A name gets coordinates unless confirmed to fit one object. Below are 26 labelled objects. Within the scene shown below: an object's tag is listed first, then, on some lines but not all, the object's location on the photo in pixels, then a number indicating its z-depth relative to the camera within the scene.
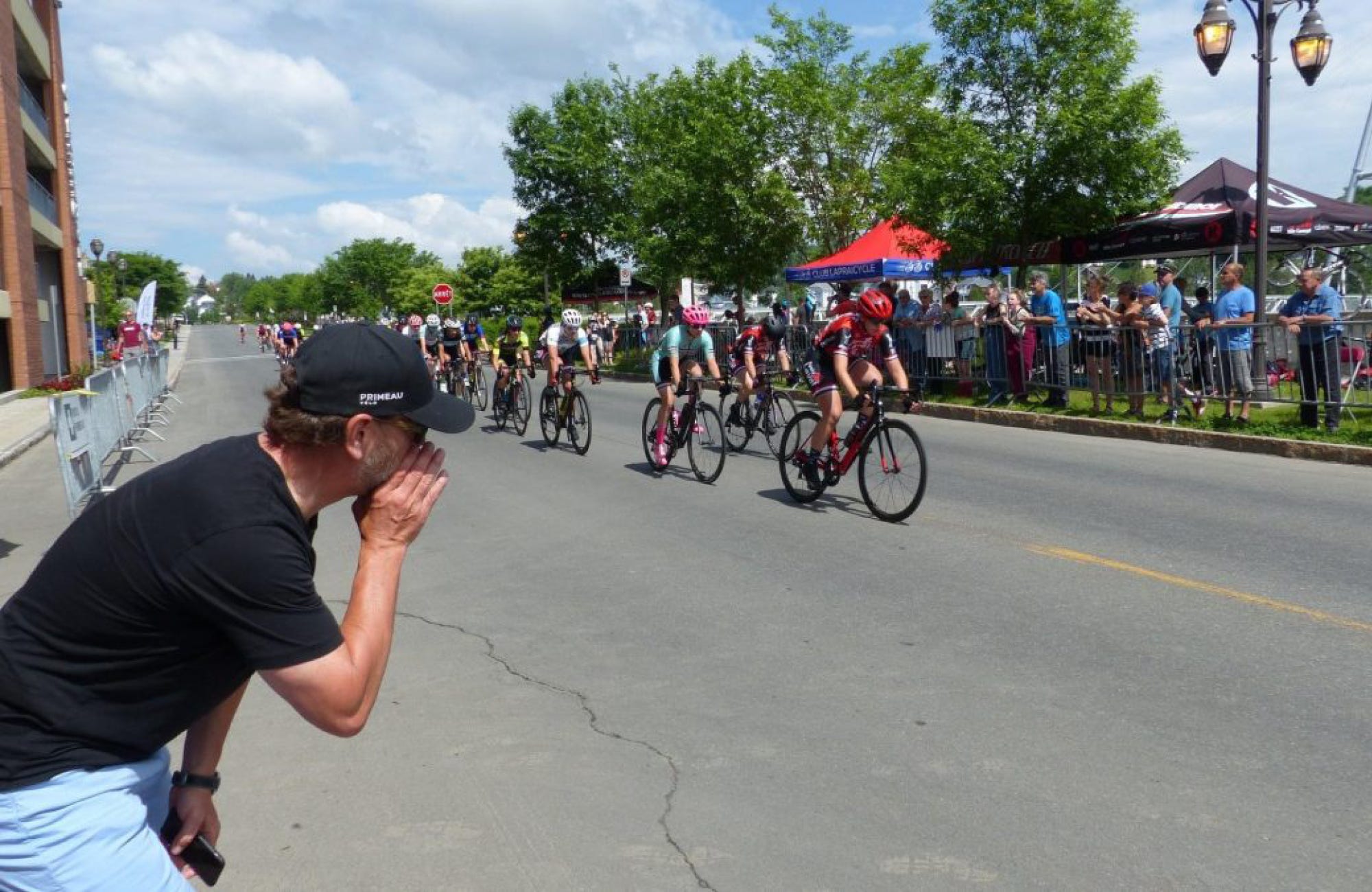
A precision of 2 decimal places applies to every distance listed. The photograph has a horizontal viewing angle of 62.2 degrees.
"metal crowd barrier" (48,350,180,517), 10.90
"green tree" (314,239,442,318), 146.50
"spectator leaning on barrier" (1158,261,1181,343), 15.77
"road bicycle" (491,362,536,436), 17.77
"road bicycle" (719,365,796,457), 13.87
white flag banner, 34.28
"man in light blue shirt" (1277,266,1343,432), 13.22
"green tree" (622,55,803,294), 30.31
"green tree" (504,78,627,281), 43.44
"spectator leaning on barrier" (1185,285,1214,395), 14.57
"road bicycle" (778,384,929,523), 9.22
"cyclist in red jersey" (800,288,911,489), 9.48
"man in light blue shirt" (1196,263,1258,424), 14.16
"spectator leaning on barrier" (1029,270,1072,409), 16.80
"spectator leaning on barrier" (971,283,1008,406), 18.14
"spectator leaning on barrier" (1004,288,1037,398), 17.47
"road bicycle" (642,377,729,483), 11.86
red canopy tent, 22.91
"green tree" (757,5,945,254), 29.53
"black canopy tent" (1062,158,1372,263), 17.91
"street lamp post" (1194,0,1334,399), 14.94
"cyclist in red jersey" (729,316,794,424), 13.37
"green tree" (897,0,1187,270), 18.83
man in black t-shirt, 1.94
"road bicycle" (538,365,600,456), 14.95
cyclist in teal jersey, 12.10
